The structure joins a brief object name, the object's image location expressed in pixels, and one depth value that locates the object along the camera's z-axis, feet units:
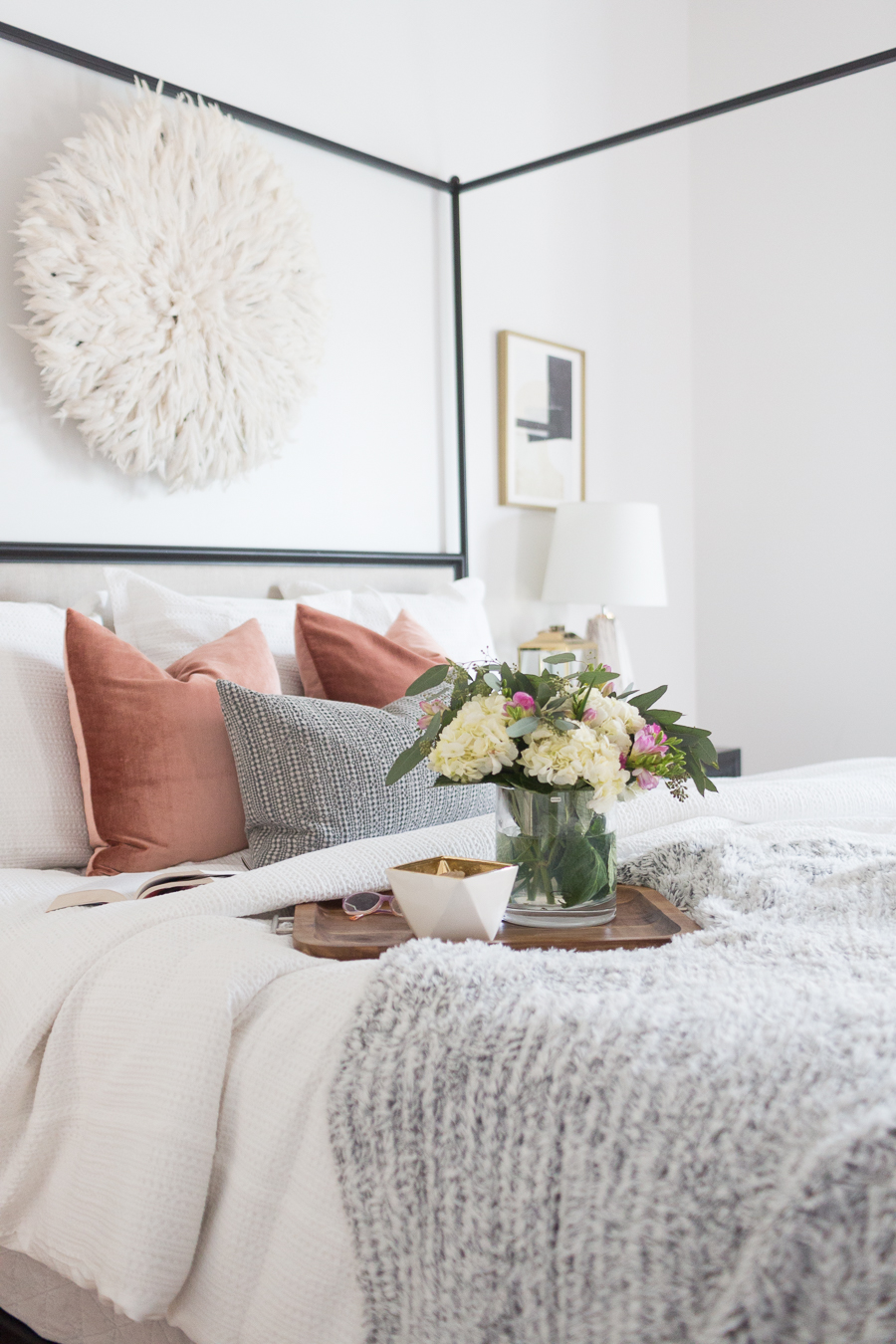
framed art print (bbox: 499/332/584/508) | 10.52
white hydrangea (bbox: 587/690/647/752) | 4.07
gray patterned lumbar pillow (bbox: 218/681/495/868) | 5.13
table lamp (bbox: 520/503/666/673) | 10.01
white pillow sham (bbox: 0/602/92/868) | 5.52
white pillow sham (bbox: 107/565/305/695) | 6.52
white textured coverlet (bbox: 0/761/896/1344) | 3.18
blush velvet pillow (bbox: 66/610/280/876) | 5.39
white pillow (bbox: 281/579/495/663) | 7.84
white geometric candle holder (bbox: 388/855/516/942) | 3.72
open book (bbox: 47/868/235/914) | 4.58
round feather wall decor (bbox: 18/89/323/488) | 6.79
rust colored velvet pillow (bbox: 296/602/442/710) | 6.33
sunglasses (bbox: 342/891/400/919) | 4.29
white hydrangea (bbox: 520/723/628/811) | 3.93
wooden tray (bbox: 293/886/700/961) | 3.88
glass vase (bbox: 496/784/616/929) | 4.09
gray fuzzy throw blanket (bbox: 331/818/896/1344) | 2.33
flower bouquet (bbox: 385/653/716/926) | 3.98
